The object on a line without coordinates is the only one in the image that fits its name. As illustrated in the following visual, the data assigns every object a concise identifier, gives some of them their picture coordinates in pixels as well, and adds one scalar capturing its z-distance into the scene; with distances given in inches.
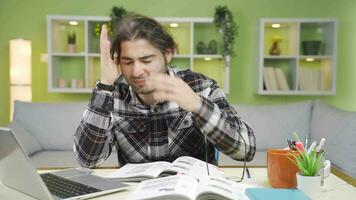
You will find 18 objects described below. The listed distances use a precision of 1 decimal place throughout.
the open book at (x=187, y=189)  33.9
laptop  35.8
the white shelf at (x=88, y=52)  154.6
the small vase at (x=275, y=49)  157.9
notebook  36.8
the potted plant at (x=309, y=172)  39.6
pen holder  43.0
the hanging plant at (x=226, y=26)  154.0
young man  48.8
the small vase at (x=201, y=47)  158.4
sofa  126.0
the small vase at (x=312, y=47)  156.3
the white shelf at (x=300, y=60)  154.6
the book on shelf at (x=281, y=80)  156.4
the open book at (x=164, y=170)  45.3
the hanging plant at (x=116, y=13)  153.3
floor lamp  153.3
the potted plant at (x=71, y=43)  156.6
